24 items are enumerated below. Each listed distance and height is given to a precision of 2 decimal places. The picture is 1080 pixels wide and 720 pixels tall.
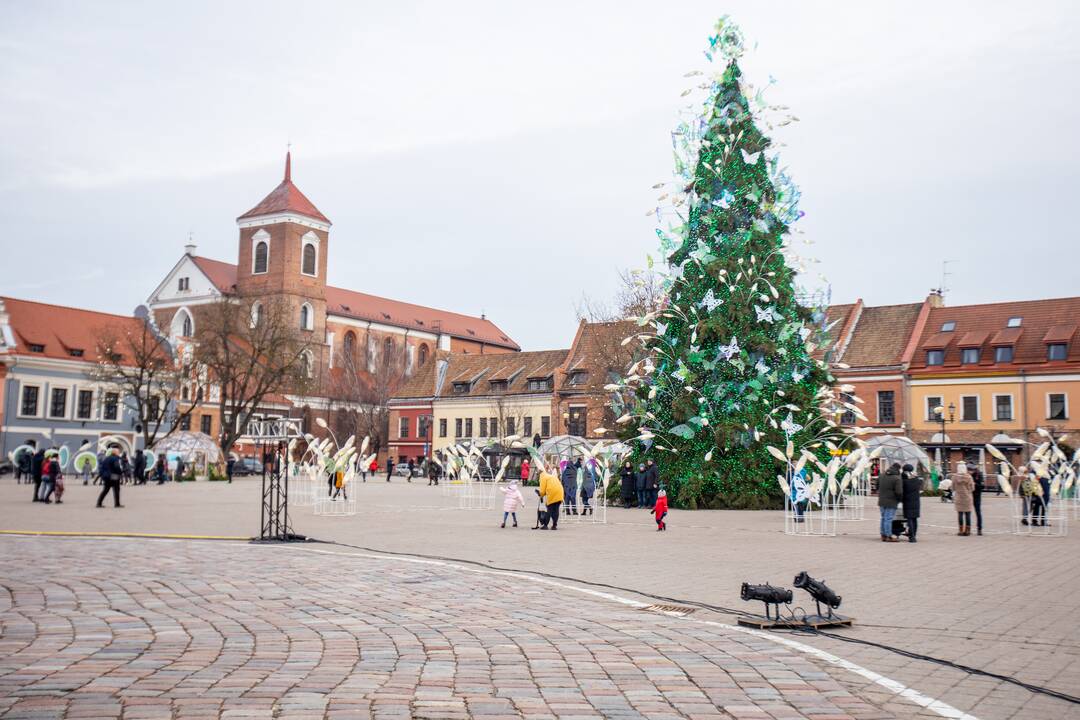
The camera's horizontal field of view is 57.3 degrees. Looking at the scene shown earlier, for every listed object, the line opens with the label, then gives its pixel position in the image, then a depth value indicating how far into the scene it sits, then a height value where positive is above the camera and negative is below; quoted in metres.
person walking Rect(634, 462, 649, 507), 30.23 -0.29
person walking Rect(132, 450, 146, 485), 46.47 -0.12
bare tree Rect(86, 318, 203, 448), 57.75 +5.67
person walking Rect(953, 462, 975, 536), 19.95 -0.36
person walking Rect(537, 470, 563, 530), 21.20 -0.49
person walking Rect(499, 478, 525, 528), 21.69 -0.63
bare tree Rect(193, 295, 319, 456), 59.53 +6.99
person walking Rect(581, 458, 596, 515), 27.48 -0.31
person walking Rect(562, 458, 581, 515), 26.20 -0.30
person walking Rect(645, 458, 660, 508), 30.09 -0.16
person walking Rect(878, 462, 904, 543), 18.69 -0.38
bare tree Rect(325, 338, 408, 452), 92.44 +7.54
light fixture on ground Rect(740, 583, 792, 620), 8.62 -1.05
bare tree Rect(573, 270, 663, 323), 47.97 +8.80
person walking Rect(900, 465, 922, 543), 18.53 -0.49
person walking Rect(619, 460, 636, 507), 30.95 -0.33
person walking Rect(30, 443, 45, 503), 29.53 -0.13
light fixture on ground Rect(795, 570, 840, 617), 8.74 -1.02
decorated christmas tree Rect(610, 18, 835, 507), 28.14 +4.09
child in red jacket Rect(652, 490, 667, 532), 19.97 -0.71
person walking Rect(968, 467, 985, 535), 20.67 -0.48
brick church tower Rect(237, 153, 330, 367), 101.94 +22.12
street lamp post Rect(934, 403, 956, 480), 53.45 +1.12
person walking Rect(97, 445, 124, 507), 26.43 -0.23
